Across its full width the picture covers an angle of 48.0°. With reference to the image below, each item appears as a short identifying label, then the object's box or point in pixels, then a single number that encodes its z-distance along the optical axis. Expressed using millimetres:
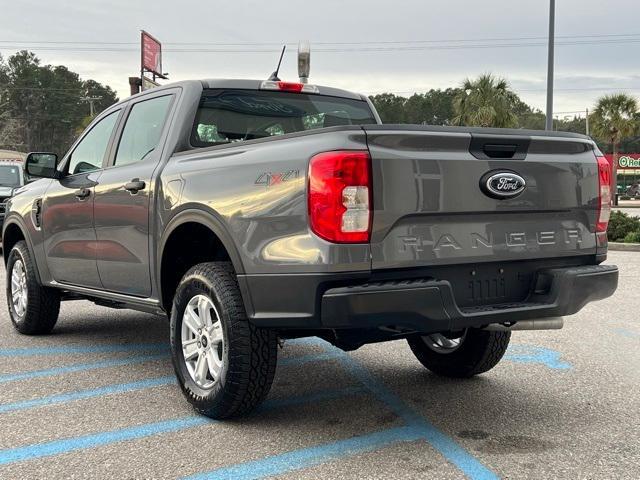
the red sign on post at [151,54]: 46000
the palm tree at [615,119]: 44500
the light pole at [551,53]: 18797
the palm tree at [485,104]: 37000
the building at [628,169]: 61844
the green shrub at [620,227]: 15578
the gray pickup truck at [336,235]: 3199
